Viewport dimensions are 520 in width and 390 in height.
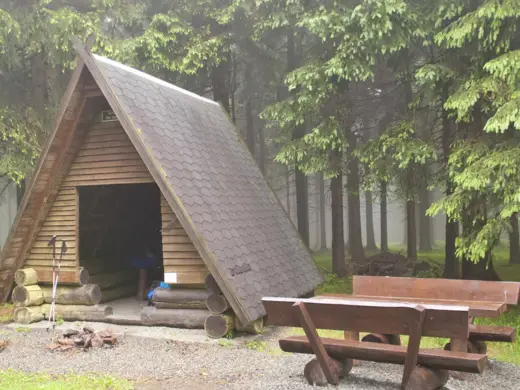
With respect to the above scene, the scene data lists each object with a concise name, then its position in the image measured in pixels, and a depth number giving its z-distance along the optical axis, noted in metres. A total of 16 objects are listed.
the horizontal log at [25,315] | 9.66
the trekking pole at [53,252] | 9.47
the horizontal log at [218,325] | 8.26
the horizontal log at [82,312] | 9.69
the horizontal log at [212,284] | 8.34
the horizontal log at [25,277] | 9.82
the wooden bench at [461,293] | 6.47
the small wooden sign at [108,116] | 9.82
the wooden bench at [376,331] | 4.94
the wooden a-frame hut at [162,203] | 8.45
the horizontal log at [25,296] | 9.73
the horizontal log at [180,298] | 8.79
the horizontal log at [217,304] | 8.27
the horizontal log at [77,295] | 9.80
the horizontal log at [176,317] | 8.76
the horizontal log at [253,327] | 8.46
